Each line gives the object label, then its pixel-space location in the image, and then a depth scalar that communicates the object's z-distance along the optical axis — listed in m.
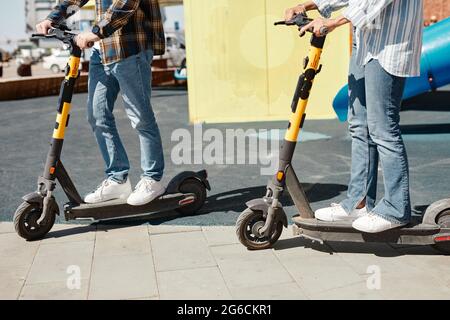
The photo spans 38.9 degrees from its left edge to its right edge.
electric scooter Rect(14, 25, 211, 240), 4.15
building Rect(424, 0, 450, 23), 17.56
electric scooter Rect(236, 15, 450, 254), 3.65
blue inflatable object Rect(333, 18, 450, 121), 7.69
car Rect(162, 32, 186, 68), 25.97
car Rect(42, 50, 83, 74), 39.84
